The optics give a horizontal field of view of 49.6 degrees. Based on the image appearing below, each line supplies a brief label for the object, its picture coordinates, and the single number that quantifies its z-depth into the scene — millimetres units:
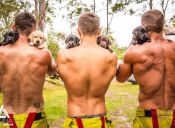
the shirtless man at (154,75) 2353
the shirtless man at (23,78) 2362
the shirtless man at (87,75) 2175
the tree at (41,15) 8943
